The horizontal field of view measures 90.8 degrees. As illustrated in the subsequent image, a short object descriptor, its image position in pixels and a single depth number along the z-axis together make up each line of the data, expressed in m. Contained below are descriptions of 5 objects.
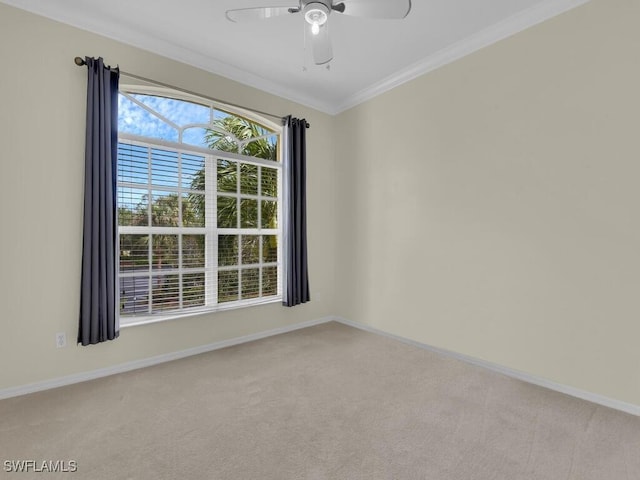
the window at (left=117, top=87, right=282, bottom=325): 2.88
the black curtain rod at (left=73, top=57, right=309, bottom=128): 2.48
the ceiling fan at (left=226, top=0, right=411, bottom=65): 1.83
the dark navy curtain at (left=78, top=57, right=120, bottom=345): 2.47
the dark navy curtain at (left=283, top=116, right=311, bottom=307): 3.74
